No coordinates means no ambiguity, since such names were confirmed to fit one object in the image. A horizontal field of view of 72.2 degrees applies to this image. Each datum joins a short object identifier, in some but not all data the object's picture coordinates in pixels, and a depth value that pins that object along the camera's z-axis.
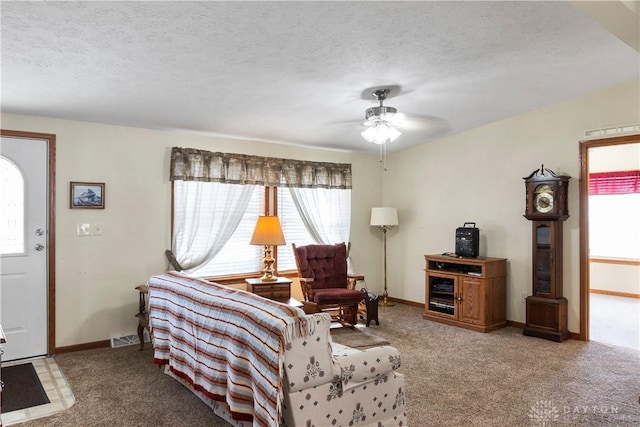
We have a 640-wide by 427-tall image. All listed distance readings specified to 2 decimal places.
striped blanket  2.11
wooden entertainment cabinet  4.95
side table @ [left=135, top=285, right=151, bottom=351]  4.08
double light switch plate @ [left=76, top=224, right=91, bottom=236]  4.26
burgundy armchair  4.93
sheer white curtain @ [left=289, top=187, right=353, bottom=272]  5.84
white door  3.94
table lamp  4.68
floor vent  4.38
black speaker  5.24
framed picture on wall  4.22
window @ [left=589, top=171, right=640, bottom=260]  7.08
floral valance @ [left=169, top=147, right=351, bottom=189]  4.84
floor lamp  6.14
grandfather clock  4.61
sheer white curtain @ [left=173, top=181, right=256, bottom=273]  4.85
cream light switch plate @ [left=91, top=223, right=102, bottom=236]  4.34
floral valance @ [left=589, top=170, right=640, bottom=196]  6.98
